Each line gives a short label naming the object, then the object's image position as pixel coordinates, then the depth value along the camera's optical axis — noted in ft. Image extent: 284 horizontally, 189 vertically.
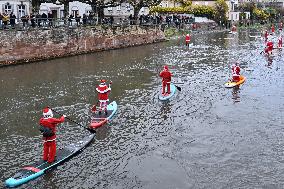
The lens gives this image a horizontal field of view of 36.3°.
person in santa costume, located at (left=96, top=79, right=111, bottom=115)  54.39
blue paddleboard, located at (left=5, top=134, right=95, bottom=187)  36.50
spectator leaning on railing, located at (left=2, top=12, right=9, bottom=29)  96.57
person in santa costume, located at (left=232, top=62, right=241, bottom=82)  76.38
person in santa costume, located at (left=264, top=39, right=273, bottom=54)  122.17
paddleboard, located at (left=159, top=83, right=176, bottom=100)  65.59
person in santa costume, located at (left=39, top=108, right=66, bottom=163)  38.58
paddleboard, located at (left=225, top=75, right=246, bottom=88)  74.69
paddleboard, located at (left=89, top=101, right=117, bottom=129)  52.11
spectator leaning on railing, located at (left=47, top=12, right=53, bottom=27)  109.09
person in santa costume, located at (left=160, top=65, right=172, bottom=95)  65.16
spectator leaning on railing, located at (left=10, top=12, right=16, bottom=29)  98.14
